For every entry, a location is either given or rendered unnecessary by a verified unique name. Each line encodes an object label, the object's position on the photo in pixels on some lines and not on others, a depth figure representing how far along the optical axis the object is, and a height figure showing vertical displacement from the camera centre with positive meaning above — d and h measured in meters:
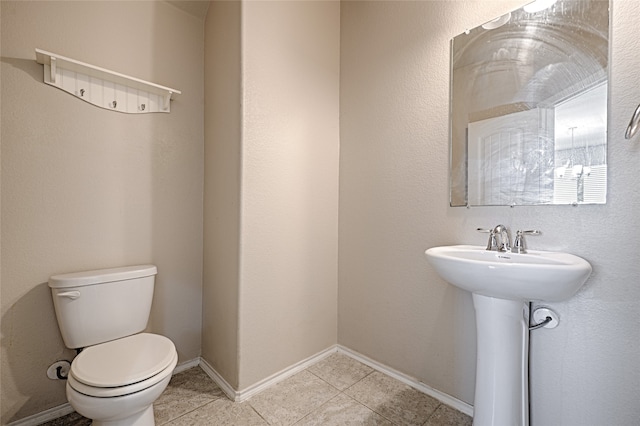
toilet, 1.00 -0.63
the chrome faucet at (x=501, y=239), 1.19 -0.12
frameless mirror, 1.05 +0.46
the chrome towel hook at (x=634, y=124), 0.92 +0.30
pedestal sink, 0.97 -0.47
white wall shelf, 1.31 +0.66
